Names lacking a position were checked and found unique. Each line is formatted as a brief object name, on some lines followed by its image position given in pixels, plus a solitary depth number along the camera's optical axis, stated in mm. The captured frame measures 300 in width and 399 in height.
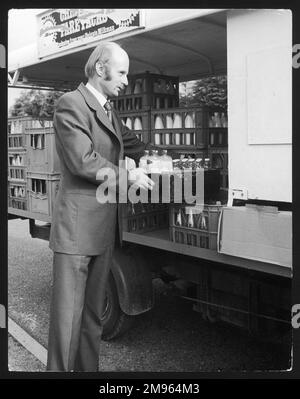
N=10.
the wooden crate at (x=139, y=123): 4227
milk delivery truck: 2717
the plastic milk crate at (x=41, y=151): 4492
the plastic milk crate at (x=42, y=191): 4504
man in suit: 2834
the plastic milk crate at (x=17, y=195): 5059
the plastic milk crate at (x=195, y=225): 3100
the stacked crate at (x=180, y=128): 3850
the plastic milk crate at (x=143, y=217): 3760
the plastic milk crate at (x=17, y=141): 4957
